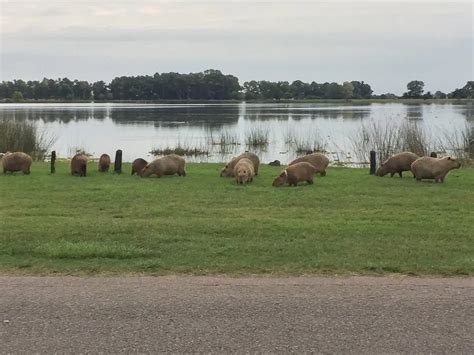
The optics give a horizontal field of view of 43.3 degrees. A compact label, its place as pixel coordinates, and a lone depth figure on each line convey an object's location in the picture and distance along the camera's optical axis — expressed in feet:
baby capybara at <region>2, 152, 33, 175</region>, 56.54
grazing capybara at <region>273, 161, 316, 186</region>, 48.32
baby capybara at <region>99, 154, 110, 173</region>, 60.08
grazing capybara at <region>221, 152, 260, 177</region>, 54.95
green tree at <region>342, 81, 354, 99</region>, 404.36
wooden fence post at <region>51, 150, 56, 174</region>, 58.54
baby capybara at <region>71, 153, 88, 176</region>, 55.62
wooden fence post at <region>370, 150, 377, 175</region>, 58.39
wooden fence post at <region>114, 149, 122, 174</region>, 58.90
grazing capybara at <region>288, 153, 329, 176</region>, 56.13
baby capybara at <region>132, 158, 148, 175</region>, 57.47
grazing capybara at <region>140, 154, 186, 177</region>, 55.47
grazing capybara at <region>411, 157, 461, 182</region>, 49.32
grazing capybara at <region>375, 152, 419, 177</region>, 54.34
